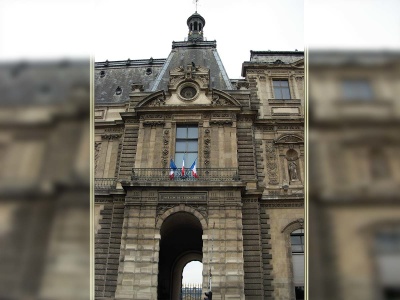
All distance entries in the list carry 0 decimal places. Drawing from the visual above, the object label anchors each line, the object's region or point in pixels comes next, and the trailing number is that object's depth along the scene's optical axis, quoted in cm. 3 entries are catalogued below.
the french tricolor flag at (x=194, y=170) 1830
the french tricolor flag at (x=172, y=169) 1862
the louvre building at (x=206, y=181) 1678
